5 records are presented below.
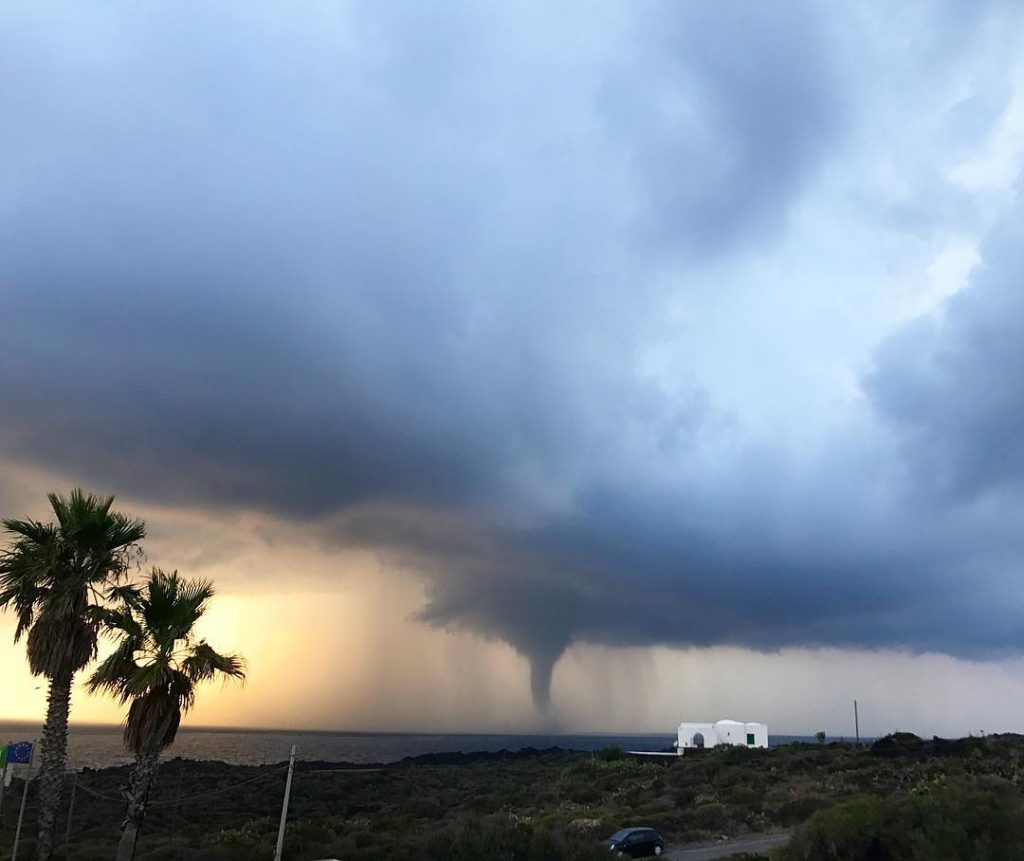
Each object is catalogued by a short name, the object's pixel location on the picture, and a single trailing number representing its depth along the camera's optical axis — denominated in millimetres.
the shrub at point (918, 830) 16766
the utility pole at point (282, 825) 15556
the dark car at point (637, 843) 30438
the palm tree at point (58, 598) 18641
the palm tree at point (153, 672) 17688
